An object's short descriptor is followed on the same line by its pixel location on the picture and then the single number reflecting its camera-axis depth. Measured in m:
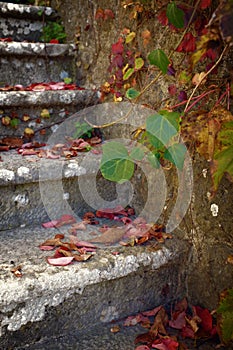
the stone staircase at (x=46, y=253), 0.94
